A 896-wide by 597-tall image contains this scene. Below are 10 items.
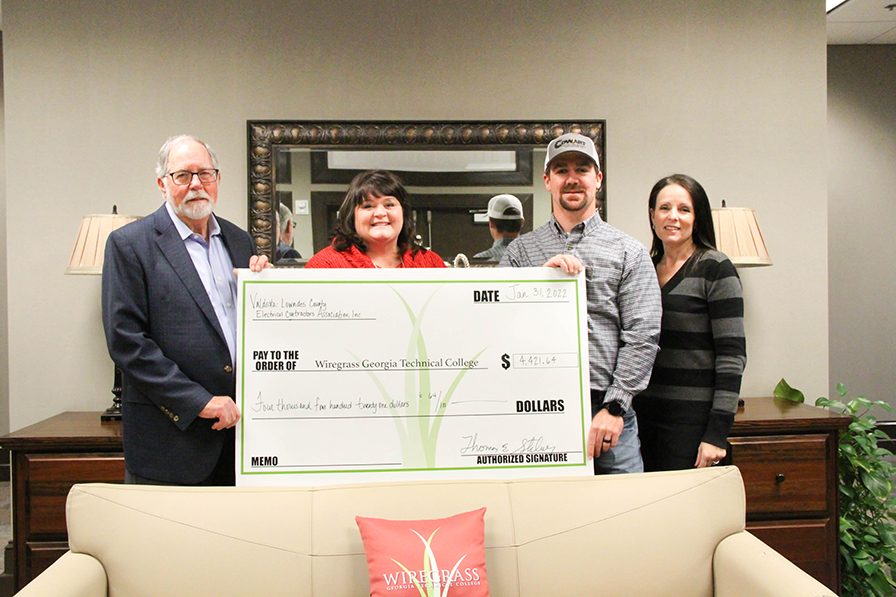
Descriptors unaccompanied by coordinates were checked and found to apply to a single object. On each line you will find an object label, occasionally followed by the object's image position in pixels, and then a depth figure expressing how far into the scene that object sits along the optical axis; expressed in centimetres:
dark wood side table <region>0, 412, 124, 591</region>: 227
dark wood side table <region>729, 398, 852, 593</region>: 241
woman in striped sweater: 178
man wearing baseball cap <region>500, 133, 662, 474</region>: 168
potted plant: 241
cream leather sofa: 148
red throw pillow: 139
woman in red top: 176
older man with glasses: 159
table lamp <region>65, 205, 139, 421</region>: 248
